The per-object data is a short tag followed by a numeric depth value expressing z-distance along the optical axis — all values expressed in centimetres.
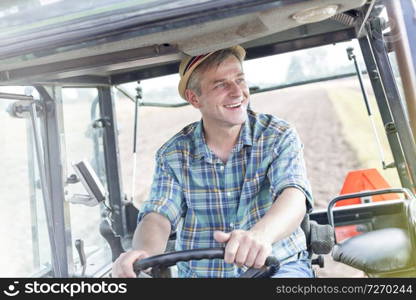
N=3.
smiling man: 195
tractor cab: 113
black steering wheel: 145
